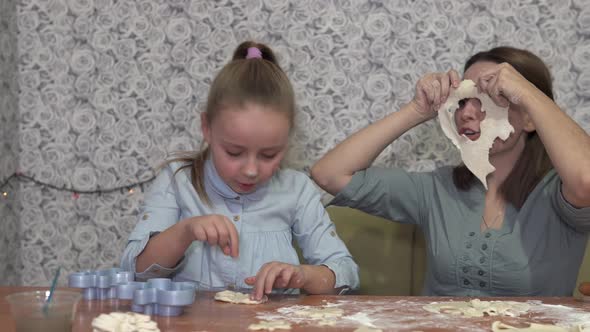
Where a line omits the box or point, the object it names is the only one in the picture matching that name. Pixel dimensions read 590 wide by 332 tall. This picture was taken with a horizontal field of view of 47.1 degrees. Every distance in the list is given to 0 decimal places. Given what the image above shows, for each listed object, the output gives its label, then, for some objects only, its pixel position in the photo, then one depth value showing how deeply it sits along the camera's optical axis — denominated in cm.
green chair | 221
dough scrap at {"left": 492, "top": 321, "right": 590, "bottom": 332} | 106
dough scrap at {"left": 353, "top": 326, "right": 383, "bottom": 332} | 102
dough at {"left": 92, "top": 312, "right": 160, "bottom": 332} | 100
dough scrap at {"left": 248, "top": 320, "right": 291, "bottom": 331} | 104
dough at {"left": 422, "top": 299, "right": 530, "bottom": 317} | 119
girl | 151
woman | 160
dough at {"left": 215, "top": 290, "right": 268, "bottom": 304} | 125
